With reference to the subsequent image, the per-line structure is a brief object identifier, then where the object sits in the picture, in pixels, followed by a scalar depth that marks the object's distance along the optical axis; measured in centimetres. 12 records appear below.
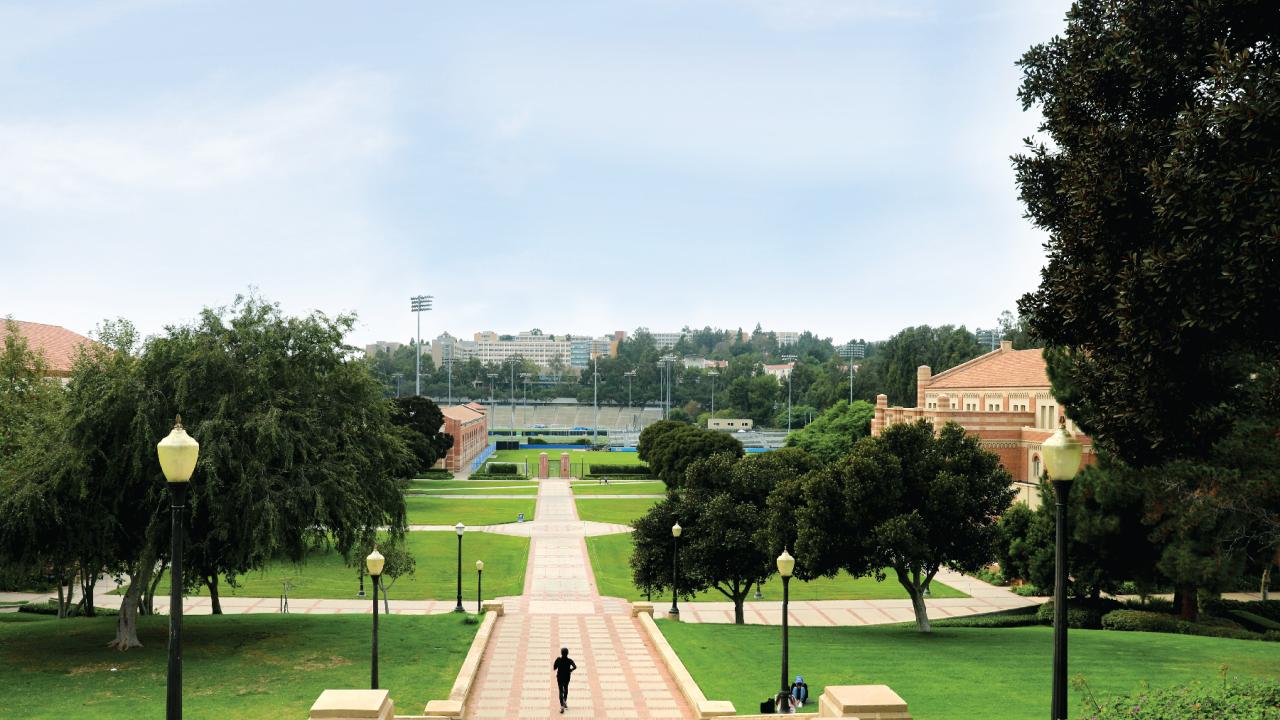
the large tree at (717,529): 3450
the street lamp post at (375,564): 1962
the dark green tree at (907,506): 2970
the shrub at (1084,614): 3472
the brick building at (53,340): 5300
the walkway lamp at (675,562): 3222
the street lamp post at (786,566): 2016
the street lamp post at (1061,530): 1068
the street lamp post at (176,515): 938
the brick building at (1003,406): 5609
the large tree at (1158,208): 1091
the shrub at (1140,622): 3253
